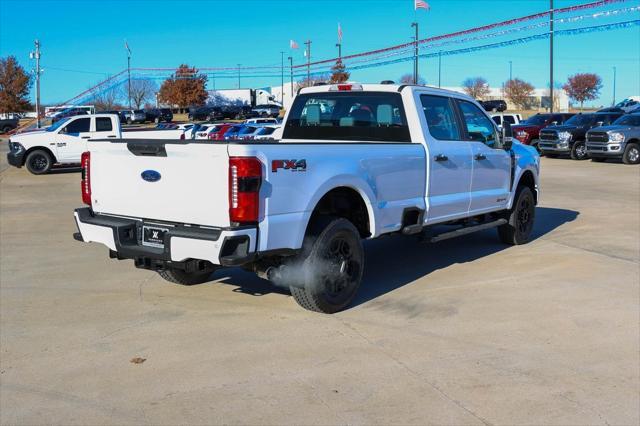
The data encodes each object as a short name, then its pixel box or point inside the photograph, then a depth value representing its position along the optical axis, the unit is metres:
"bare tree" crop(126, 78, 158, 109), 109.05
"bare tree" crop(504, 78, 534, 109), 107.88
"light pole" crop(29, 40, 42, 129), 63.14
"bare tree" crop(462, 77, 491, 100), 107.18
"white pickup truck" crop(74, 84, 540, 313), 4.87
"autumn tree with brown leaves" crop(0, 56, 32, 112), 71.44
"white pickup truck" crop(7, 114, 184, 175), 21.48
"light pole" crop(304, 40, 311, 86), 75.00
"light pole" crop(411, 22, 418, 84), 41.10
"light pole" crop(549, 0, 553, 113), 34.50
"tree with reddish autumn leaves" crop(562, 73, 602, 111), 117.38
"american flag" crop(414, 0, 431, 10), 39.66
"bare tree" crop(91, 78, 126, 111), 99.75
